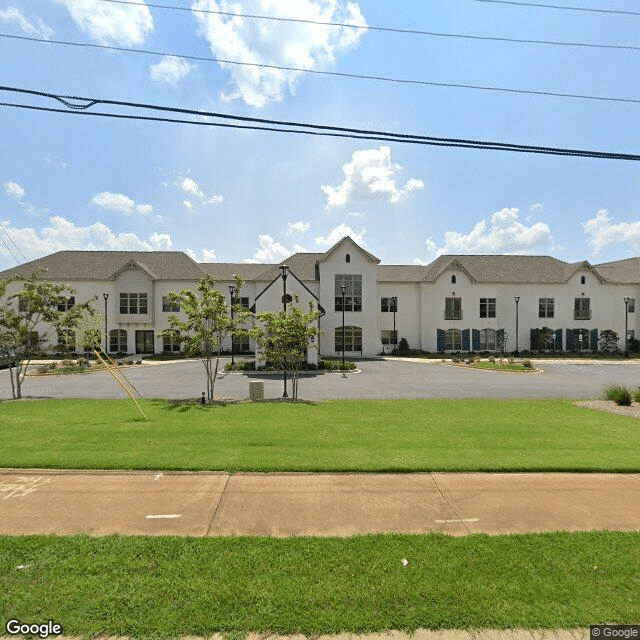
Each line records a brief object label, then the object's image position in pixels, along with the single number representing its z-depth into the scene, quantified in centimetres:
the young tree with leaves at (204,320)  1440
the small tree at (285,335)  1523
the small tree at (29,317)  1544
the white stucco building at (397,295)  3812
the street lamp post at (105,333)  3622
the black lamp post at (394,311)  4184
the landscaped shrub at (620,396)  1412
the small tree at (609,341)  4222
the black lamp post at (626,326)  4198
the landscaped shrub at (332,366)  2779
